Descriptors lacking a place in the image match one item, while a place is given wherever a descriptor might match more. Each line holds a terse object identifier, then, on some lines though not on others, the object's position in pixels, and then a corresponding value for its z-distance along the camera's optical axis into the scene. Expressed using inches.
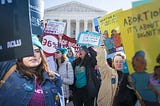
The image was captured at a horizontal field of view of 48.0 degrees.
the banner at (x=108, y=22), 114.5
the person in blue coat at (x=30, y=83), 57.2
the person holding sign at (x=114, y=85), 84.8
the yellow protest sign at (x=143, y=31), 57.3
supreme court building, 1369.3
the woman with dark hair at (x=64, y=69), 127.6
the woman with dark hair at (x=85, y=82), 127.7
